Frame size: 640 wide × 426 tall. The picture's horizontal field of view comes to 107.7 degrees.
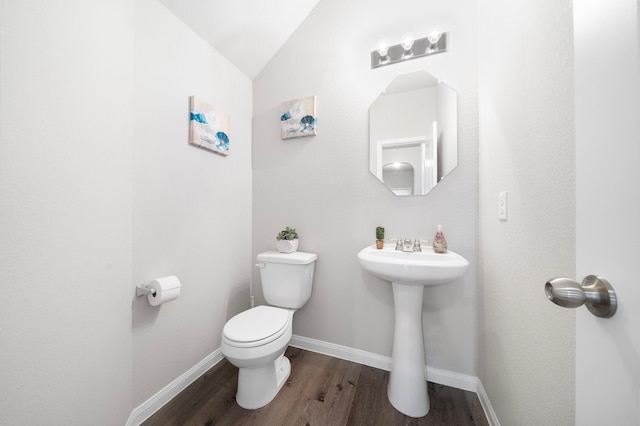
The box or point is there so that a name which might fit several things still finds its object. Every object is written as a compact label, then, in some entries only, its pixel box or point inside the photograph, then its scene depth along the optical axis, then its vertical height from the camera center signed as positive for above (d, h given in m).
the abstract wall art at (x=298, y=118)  1.71 +0.71
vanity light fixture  1.42 +1.04
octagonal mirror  1.42 +0.51
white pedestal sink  1.16 -0.66
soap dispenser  1.34 -0.18
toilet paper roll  1.13 -0.38
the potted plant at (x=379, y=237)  1.47 -0.15
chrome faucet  1.40 -0.20
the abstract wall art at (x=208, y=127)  1.39 +0.56
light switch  0.99 +0.03
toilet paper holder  1.14 -0.37
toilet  1.14 -0.61
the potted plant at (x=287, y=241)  1.67 -0.20
